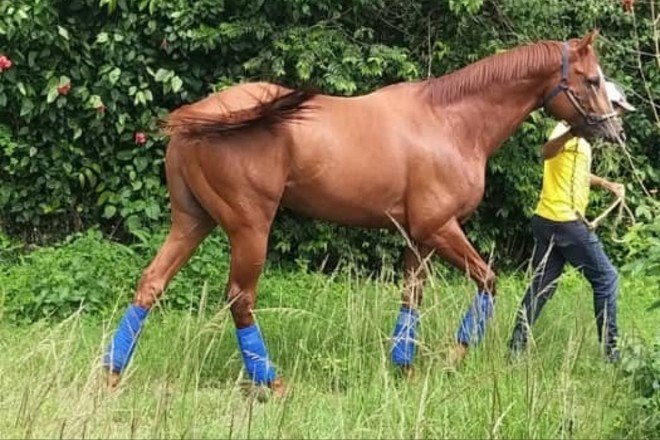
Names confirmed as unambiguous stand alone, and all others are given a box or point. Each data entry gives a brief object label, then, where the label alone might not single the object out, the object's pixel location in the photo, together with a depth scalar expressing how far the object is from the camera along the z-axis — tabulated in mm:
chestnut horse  4809
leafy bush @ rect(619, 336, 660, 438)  3814
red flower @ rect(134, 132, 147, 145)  7243
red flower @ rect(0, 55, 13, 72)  6781
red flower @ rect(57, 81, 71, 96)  7070
